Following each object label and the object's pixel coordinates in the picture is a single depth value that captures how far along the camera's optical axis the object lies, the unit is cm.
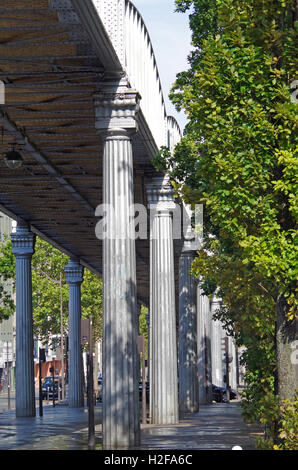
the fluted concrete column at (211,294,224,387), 7831
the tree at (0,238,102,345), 7725
